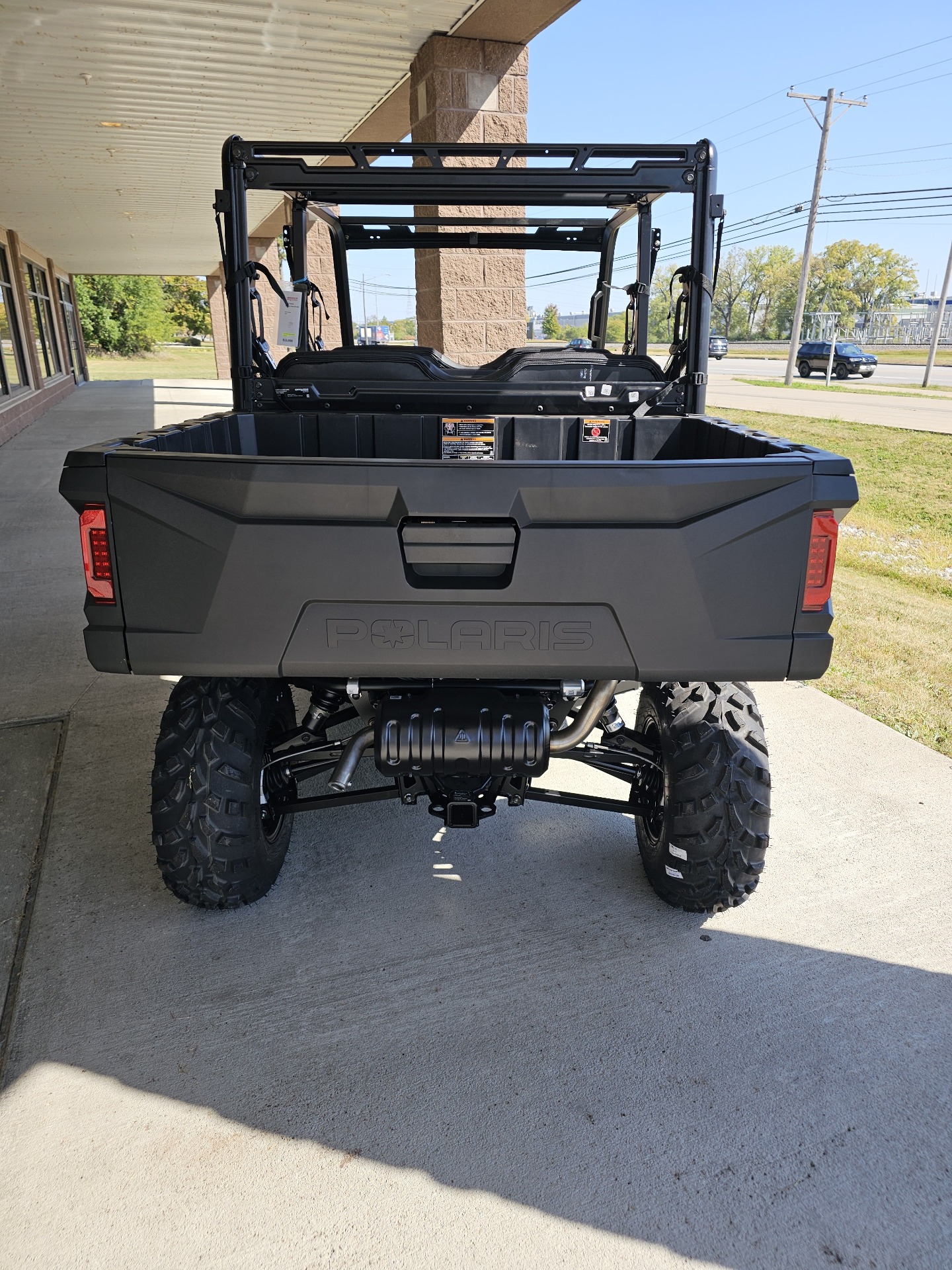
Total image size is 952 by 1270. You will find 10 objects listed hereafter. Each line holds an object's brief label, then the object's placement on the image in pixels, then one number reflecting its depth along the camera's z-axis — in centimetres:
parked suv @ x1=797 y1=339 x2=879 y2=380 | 3238
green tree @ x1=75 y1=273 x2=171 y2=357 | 5316
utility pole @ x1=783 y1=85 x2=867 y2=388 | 2812
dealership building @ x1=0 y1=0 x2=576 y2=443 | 599
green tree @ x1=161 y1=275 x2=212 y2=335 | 7206
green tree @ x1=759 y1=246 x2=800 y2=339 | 7975
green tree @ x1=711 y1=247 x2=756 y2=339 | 8481
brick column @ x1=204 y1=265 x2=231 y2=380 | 2544
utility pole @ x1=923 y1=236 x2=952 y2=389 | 2410
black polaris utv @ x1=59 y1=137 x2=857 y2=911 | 203
